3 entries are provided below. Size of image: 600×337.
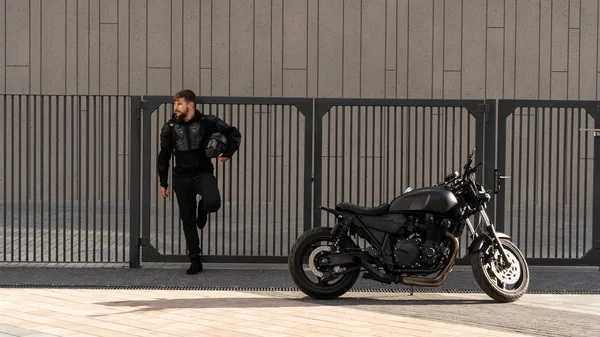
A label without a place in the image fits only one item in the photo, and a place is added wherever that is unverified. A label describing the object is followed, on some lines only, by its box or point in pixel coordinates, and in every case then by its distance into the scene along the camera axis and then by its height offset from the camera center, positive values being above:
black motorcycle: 8.45 -0.78
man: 9.73 -0.10
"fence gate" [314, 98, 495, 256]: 10.06 +0.15
